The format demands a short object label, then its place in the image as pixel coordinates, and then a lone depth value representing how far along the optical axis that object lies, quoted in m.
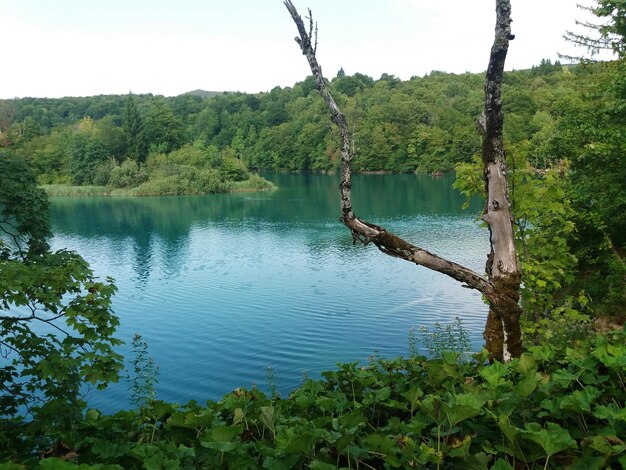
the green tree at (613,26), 13.12
